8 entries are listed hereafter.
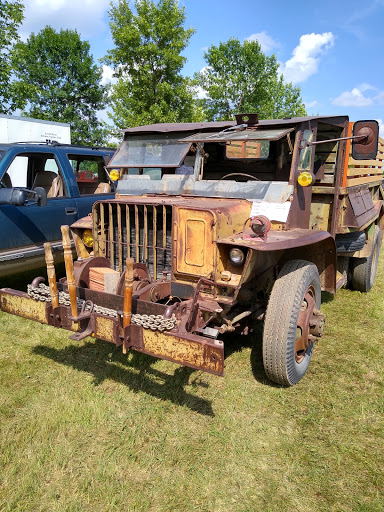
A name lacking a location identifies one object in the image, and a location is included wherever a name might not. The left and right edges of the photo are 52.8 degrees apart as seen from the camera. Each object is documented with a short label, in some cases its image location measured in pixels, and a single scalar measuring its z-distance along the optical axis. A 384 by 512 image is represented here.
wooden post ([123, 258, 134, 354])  2.68
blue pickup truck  5.29
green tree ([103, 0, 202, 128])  14.48
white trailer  12.16
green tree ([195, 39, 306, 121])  24.61
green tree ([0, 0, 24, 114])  10.85
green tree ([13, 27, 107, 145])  30.55
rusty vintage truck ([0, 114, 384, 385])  3.02
